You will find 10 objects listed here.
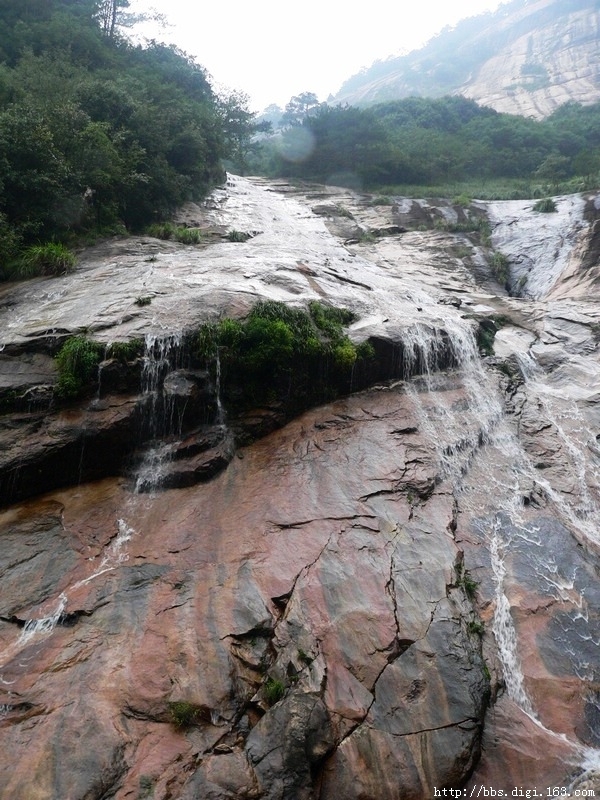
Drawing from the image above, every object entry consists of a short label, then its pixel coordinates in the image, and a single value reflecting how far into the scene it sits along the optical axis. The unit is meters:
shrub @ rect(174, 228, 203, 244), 17.91
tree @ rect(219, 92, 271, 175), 33.56
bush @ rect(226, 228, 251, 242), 19.36
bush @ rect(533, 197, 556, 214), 25.19
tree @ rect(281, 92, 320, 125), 54.53
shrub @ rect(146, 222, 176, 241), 18.16
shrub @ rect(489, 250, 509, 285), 21.59
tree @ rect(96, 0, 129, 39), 31.95
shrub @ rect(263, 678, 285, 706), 5.93
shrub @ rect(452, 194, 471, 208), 28.14
